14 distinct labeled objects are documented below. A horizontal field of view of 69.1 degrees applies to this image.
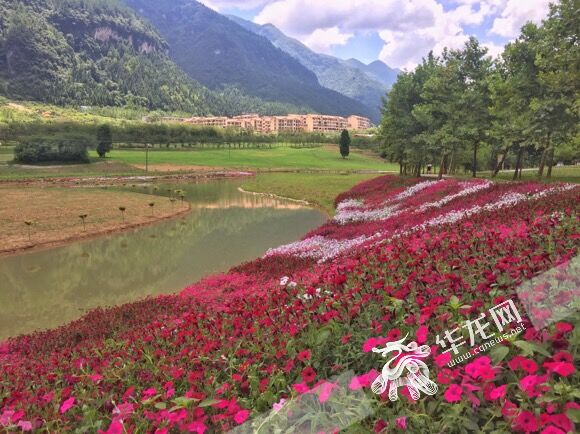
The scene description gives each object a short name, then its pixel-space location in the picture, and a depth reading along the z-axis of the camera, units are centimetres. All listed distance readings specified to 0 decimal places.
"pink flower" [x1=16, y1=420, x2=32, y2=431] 416
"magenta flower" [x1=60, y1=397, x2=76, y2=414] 430
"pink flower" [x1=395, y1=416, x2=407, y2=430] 308
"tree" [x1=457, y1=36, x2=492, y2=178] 3772
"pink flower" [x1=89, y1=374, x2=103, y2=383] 526
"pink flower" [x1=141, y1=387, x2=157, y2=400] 459
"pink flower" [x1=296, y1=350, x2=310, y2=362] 423
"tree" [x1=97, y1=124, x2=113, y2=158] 11361
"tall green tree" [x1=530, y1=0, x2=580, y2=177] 2595
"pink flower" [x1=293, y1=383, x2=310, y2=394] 367
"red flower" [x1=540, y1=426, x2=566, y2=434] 250
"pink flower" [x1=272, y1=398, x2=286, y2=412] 366
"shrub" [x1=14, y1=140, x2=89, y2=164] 9319
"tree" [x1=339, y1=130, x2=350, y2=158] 13388
